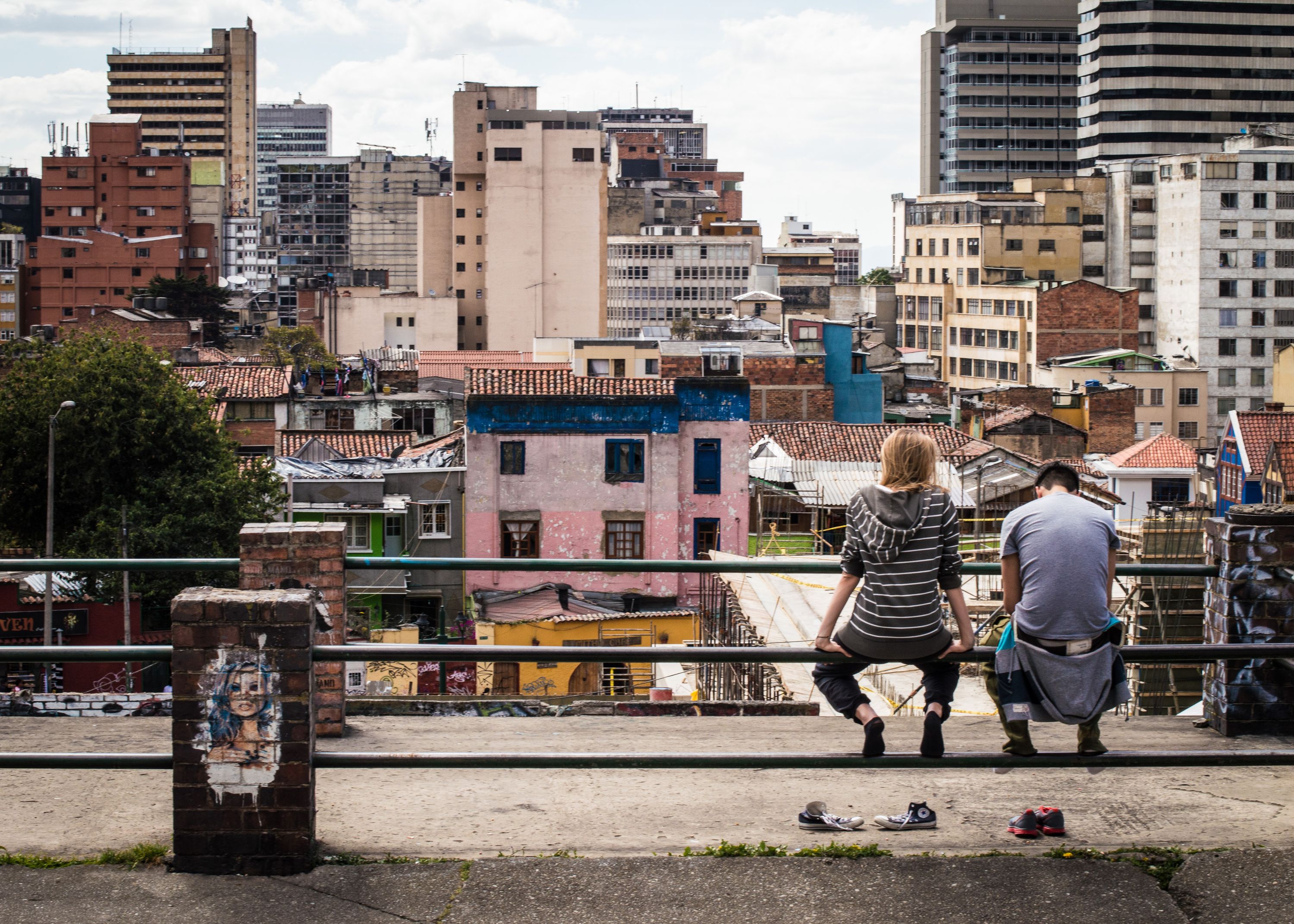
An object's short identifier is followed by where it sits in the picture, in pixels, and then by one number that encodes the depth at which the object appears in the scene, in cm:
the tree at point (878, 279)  15050
